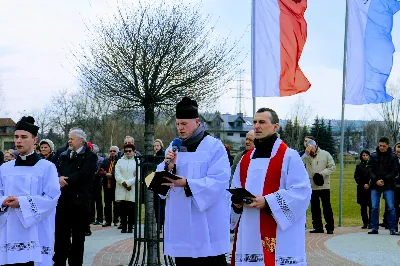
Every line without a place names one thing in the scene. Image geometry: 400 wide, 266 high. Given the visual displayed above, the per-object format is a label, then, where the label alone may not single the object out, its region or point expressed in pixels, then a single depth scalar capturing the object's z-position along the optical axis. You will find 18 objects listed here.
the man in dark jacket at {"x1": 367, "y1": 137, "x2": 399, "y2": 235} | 13.07
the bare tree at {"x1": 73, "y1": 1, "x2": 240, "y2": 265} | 12.86
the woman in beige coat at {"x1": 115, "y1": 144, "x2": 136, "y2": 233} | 13.26
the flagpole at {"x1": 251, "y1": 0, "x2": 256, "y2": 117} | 10.00
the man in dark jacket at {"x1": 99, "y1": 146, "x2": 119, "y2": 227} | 14.77
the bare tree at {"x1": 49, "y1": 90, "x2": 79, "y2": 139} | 56.78
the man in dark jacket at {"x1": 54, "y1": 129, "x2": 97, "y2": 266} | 8.48
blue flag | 14.48
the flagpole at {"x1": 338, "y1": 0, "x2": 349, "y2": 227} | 15.24
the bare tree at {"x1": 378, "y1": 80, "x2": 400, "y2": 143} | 70.06
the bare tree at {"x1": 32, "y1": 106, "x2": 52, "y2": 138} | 62.25
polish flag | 10.09
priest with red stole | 5.18
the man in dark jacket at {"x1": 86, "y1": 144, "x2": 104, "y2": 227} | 14.93
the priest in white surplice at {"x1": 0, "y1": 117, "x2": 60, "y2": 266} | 6.25
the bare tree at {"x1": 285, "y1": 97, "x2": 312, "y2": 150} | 64.76
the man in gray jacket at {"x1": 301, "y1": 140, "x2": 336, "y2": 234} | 13.38
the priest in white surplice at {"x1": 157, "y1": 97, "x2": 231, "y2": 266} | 5.64
